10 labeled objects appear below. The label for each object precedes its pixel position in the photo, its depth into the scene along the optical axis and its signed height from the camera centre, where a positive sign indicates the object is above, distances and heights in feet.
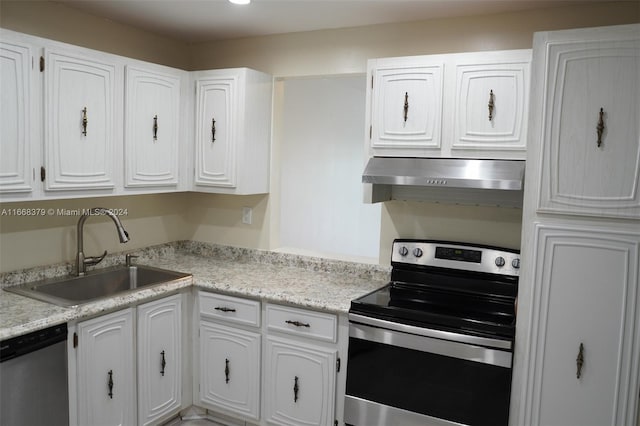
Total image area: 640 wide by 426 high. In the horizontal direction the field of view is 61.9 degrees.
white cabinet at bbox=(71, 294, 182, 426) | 8.06 -3.21
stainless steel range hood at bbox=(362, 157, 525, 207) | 7.86 +0.06
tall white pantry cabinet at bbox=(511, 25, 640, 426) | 6.64 -0.62
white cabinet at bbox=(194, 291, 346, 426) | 8.76 -3.24
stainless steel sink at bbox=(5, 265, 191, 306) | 8.61 -2.05
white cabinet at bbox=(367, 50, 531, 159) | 8.04 +1.22
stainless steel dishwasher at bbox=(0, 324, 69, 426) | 6.86 -2.87
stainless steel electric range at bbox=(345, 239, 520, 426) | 7.52 -2.36
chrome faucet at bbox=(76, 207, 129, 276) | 9.55 -1.13
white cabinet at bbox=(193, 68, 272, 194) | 10.46 +0.90
